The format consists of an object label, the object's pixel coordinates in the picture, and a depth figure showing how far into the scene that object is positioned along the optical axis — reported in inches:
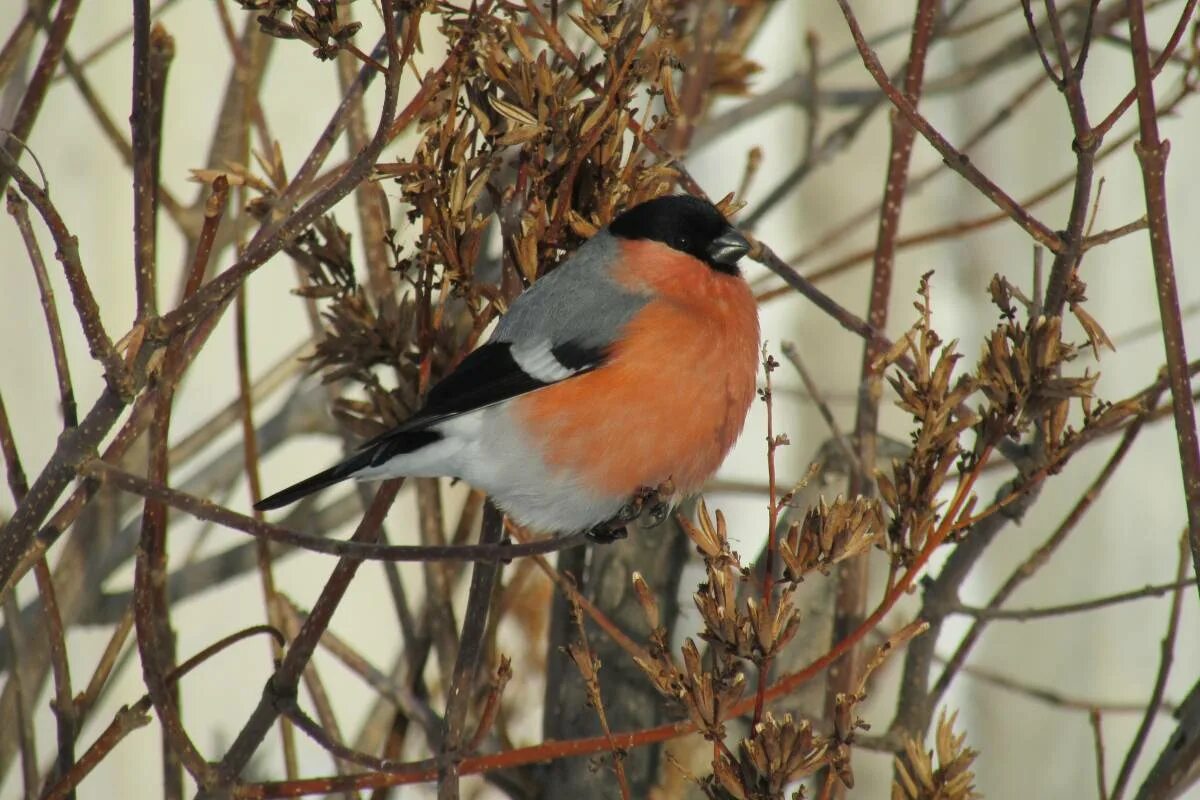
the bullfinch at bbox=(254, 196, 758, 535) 200.8
